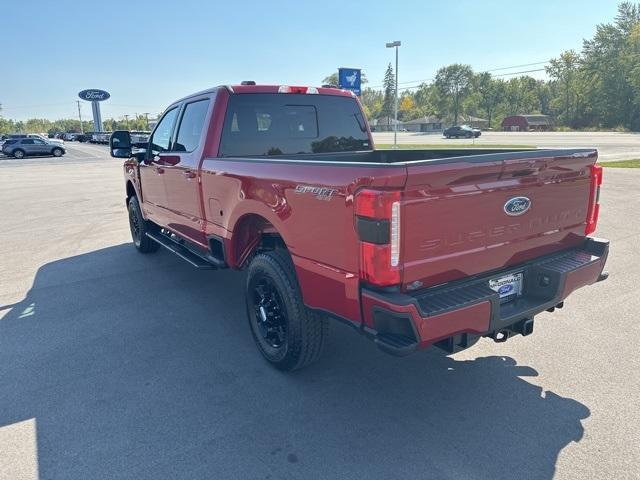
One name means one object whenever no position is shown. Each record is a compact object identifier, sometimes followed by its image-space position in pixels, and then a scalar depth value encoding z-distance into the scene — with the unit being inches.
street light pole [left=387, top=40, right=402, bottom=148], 1015.6
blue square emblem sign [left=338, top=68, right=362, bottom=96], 654.5
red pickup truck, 95.0
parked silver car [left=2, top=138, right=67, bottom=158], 1466.5
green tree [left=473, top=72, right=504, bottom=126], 4517.7
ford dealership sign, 2758.4
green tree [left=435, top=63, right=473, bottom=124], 4571.9
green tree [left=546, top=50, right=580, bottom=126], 3558.1
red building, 3602.4
